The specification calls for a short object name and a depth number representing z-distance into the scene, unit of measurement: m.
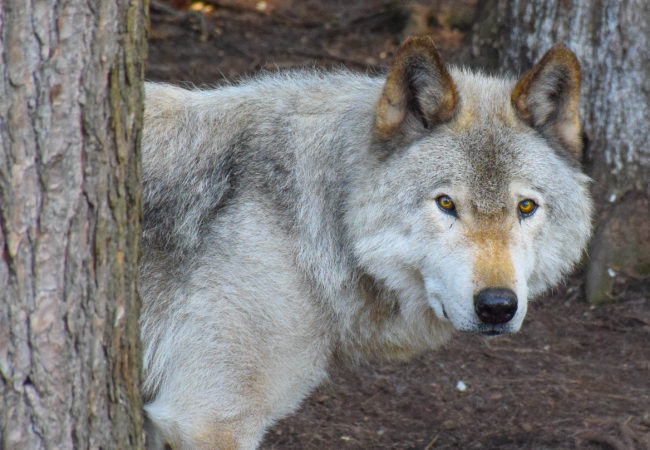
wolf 6.75
